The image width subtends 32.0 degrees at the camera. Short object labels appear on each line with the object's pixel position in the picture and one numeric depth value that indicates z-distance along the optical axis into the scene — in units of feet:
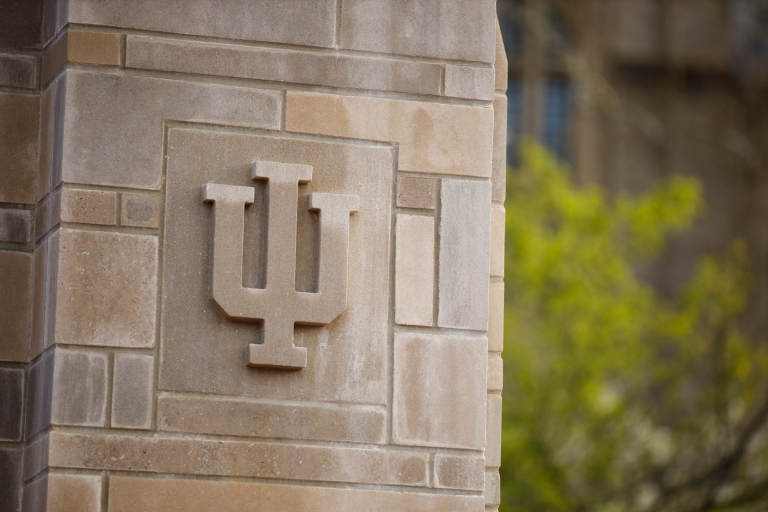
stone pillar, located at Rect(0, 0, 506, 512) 15.62
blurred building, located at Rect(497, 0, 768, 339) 112.37
